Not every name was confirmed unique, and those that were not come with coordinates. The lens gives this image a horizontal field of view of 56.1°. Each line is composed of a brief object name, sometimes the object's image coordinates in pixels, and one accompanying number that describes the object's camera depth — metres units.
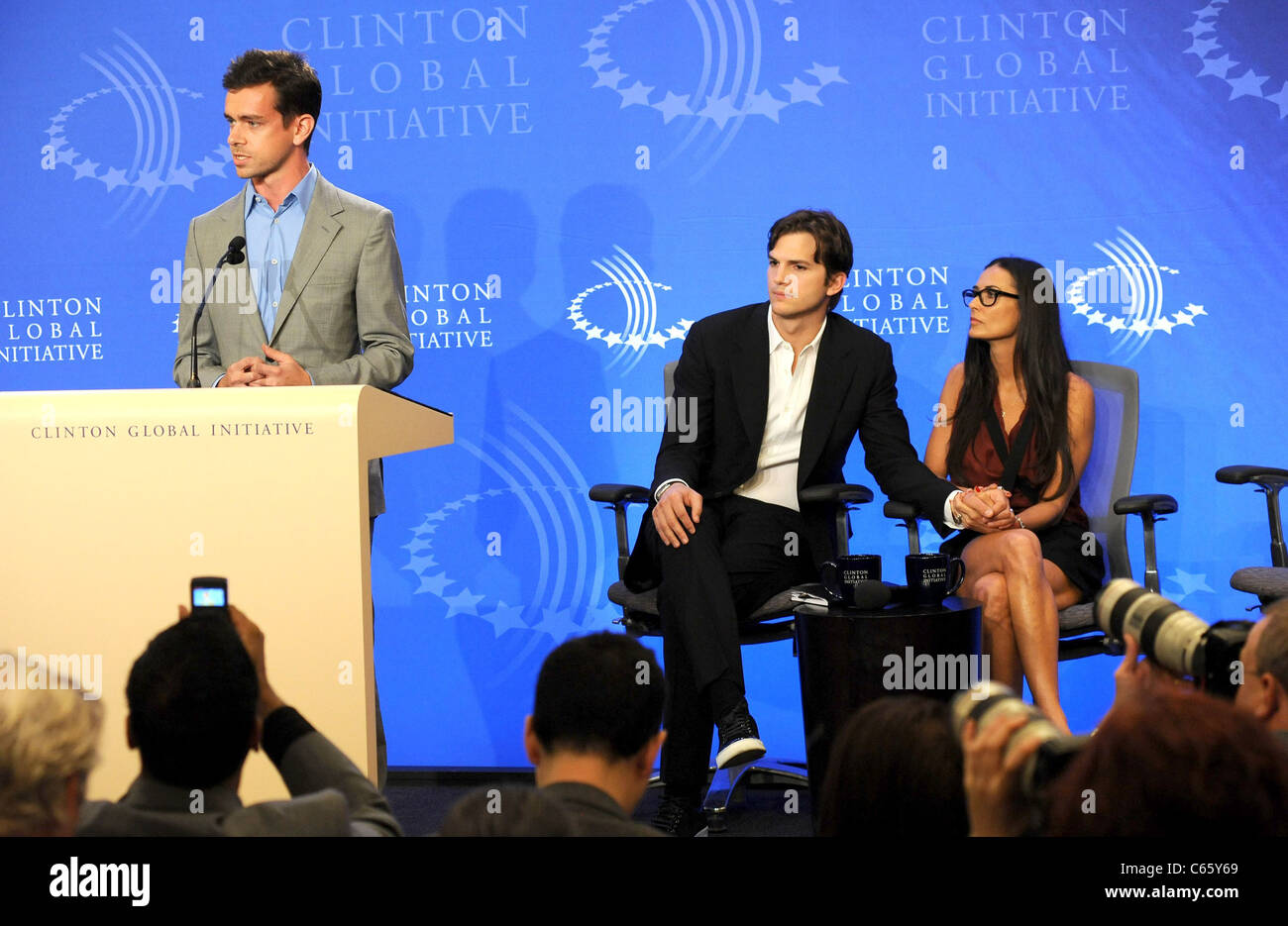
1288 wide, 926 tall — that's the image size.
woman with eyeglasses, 3.01
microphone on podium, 2.62
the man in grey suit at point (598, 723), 1.60
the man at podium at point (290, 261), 3.00
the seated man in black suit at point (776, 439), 3.14
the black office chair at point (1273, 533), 3.04
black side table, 2.77
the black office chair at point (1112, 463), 3.36
